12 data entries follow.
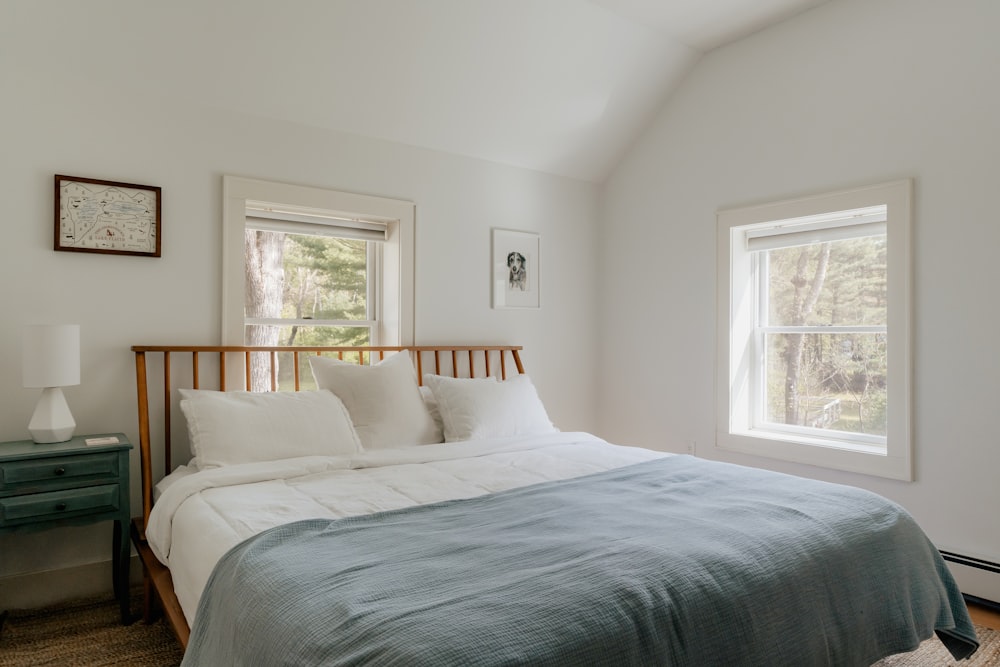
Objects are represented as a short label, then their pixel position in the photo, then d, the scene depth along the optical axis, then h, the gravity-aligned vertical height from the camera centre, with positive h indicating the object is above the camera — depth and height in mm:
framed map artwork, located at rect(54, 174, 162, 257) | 2613 +510
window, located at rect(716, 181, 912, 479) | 3006 +31
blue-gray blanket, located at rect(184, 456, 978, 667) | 1164 -534
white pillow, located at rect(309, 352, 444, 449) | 2887 -312
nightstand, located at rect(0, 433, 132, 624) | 2213 -559
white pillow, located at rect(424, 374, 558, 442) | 3053 -367
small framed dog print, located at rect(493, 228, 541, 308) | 3975 +433
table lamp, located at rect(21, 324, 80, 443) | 2324 -132
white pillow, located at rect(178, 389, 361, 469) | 2439 -370
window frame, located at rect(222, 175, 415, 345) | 2988 +496
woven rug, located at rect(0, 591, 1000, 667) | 2182 -1123
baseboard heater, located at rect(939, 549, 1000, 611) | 2658 -984
